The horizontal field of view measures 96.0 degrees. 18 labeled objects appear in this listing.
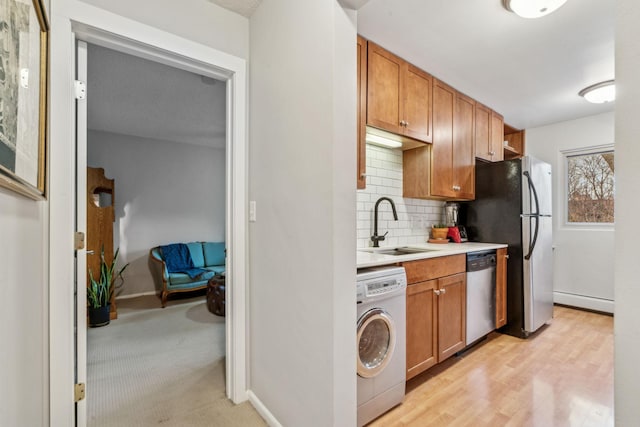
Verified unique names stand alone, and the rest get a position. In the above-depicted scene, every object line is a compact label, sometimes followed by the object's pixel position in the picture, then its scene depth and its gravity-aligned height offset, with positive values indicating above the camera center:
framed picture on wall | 0.68 +0.34
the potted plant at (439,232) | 3.13 -0.21
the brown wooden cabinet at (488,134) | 3.23 +0.94
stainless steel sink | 2.48 -0.34
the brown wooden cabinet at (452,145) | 2.72 +0.69
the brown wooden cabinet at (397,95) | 2.13 +0.95
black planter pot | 3.15 -1.14
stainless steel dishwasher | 2.47 -0.73
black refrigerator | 2.89 -0.16
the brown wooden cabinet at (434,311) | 1.96 -0.73
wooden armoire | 3.37 -0.13
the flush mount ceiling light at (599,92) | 2.73 +1.19
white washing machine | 1.60 -0.76
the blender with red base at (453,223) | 3.16 -0.12
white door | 1.47 -0.09
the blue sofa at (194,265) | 4.05 -0.88
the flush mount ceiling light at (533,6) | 1.60 +1.17
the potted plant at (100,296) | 3.15 -0.93
